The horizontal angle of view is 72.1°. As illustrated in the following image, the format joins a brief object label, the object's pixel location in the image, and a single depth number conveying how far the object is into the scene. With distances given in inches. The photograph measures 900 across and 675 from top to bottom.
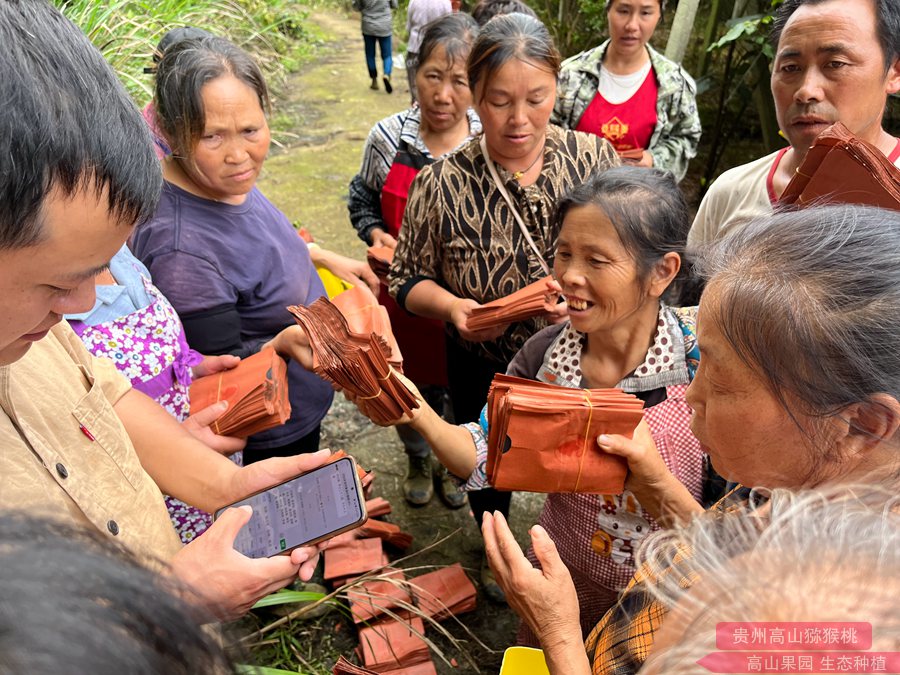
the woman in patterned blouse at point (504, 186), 84.7
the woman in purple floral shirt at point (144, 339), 62.1
